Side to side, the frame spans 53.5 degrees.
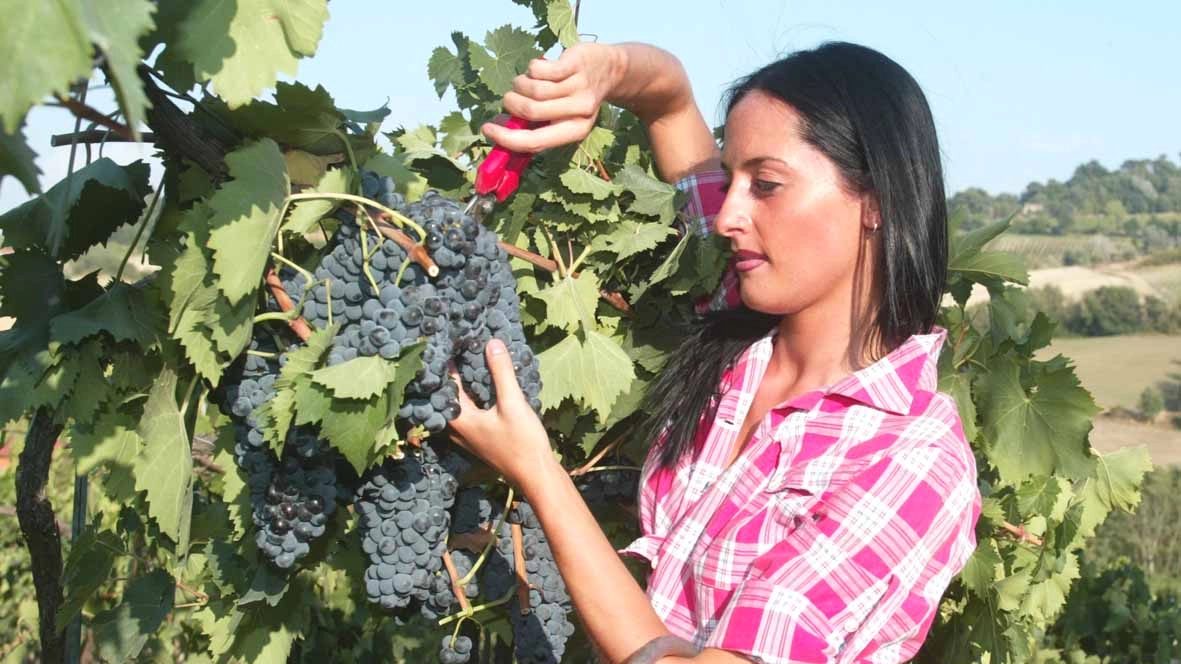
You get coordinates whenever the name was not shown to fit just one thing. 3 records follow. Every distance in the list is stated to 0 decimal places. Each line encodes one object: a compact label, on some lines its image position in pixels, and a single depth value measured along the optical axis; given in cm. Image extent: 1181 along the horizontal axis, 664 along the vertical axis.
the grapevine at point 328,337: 155
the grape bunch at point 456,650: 218
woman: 165
